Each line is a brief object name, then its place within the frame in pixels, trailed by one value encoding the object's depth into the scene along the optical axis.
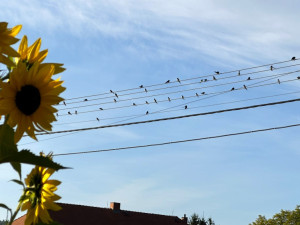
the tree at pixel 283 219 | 55.42
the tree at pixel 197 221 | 56.52
